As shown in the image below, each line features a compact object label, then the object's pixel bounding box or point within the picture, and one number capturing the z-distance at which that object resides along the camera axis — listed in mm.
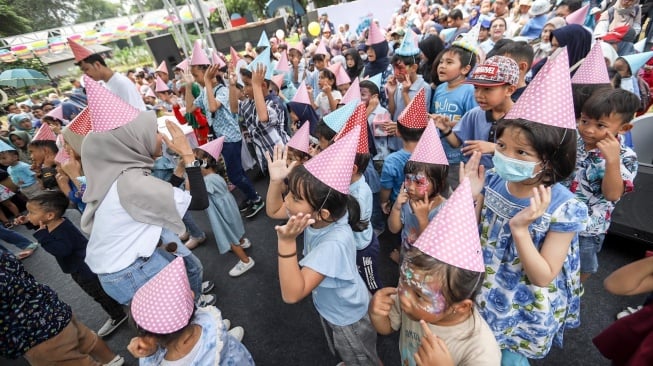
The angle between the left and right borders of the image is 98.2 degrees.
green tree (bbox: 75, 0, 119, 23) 35650
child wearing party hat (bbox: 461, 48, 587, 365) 1146
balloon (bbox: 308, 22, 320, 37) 12258
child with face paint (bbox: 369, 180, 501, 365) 925
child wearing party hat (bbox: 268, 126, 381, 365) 1272
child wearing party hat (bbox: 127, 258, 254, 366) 1242
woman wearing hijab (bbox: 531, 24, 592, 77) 2908
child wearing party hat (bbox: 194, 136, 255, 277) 2732
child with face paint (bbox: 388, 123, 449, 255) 1658
